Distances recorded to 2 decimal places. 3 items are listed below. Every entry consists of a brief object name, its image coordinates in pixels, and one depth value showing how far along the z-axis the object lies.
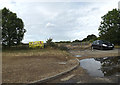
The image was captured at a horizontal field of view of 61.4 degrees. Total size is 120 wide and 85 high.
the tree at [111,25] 19.80
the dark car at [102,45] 14.45
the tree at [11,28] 19.02
